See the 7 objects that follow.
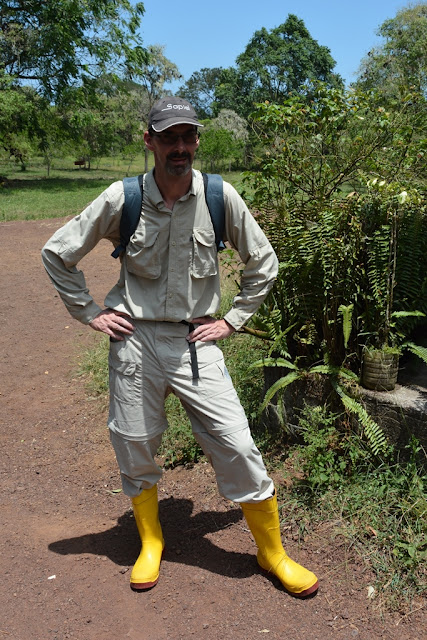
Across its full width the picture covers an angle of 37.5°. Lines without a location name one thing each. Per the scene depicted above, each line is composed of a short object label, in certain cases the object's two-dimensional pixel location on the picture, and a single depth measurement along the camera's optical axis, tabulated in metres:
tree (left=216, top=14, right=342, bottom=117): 57.44
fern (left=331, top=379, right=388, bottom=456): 3.34
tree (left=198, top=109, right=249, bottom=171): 24.44
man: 2.78
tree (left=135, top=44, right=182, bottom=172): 42.12
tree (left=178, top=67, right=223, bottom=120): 77.75
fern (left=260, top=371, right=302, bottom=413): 3.69
